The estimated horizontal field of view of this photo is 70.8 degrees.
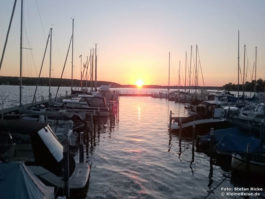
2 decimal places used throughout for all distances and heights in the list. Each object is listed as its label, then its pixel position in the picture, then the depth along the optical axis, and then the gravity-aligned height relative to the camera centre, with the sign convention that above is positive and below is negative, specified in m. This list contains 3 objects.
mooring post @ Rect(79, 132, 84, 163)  9.52 -3.14
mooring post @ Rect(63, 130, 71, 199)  6.14 -2.55
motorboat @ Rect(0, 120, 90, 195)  5.79 -1.80
